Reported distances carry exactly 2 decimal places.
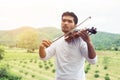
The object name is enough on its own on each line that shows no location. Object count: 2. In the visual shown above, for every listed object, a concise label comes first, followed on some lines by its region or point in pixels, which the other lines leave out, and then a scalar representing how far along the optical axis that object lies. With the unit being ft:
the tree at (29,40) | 82.72
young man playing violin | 5.40
